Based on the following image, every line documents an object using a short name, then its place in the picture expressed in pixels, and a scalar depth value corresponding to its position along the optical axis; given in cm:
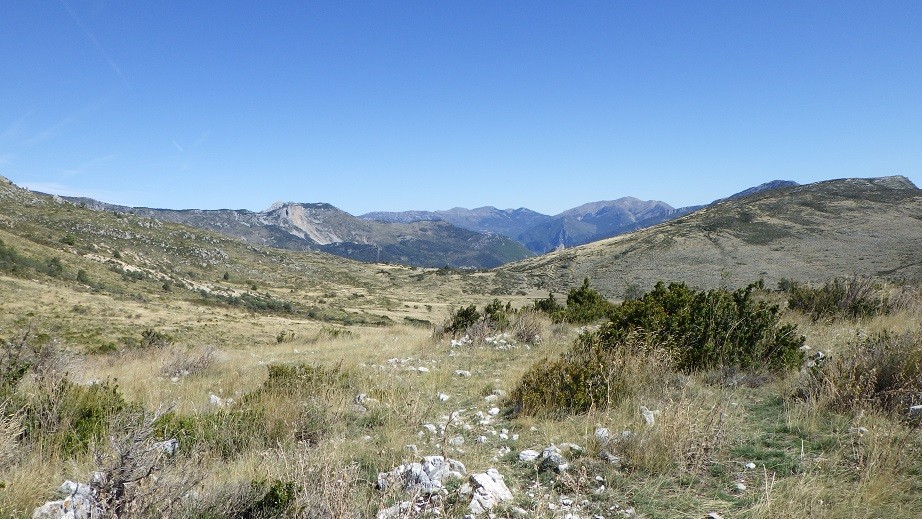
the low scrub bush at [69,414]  427
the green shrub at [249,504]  297
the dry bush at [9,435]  338
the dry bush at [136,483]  258
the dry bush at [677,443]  374
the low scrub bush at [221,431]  432
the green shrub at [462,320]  1284
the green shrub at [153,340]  1573
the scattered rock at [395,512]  288
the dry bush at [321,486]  275
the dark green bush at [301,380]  598
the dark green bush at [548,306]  1504
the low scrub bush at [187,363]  931
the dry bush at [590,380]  529
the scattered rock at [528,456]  408
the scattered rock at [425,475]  333
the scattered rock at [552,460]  382
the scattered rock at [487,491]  324
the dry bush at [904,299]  992
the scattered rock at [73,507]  259
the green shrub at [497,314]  1247
